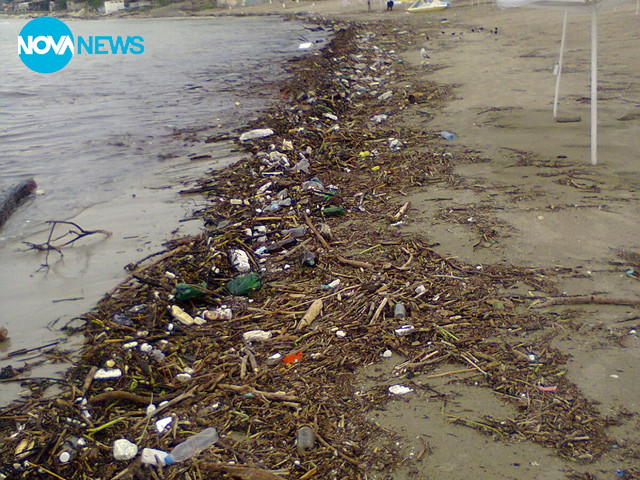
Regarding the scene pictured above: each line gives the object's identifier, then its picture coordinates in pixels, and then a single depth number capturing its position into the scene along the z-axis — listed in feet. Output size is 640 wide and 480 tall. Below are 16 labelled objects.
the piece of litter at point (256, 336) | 10.93
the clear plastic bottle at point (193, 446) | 8.17
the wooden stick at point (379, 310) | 10.93
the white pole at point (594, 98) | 15.98
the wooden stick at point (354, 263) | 12.98
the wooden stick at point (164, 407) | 8.99
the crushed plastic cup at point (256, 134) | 26.45
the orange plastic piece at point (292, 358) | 10.19
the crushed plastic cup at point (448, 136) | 22.47
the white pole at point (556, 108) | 21.40
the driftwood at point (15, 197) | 19.77
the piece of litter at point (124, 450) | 8.34
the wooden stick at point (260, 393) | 9.18
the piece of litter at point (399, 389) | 9.00
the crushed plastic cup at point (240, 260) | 13.87
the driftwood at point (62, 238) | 16.63
